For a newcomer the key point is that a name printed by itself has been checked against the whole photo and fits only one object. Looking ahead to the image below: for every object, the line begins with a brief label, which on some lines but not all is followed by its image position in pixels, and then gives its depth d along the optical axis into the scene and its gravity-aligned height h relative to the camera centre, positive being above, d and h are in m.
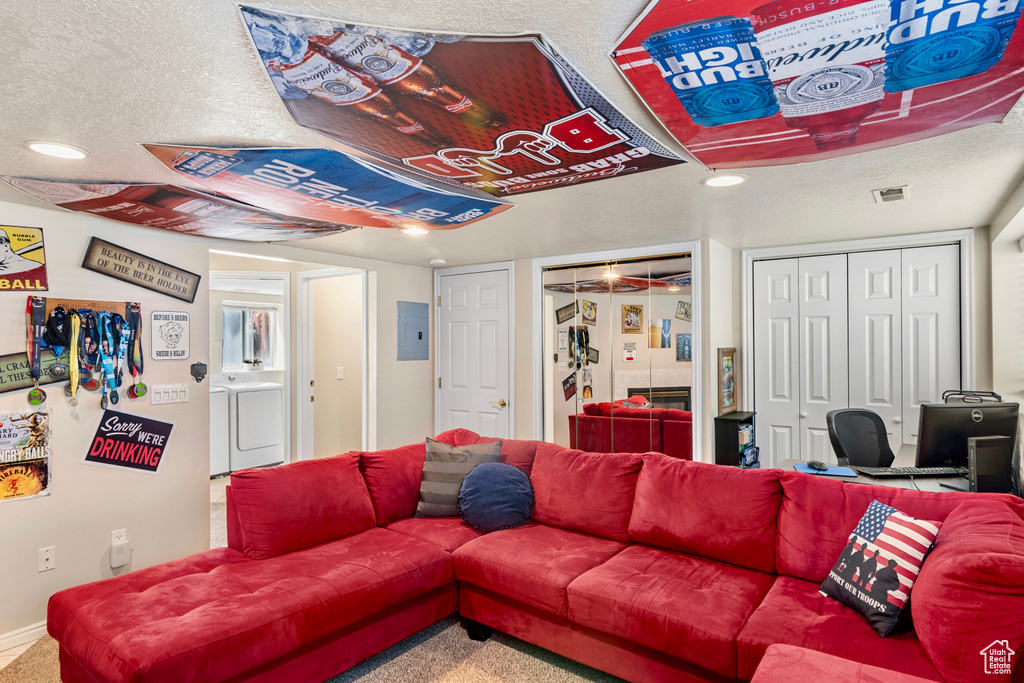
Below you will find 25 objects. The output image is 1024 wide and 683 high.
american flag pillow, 1.83 -0.78
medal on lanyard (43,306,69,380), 2.99 +0.06
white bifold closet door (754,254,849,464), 4.30 -0.09
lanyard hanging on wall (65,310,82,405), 3.07 -0.05
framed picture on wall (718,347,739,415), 4.29 -0.30
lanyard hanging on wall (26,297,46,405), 2.93 +0.04
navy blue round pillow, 2.99 -0.84
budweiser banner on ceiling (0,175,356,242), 2.60 +0.72
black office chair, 3.57 -0.62
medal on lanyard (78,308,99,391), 3.12 -0.01
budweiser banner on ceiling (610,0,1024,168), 1.24 +0.73
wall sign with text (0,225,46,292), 2.84 +0.45
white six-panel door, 5.22 -0.08
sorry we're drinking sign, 3.19 -0.57
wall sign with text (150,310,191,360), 3.43 +0.07
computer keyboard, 2.76 -0.65
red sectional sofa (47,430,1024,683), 1.77 -0.98
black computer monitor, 2.49 -0.39
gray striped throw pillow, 3.19 -0.75
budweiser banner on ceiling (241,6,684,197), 1.35 +0.72
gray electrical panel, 5.26 +0.13
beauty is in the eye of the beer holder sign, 3.16 +0.46
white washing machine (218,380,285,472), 5.67 -0.82
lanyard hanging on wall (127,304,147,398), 3.31 -0.03
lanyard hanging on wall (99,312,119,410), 3.19 -0.04
